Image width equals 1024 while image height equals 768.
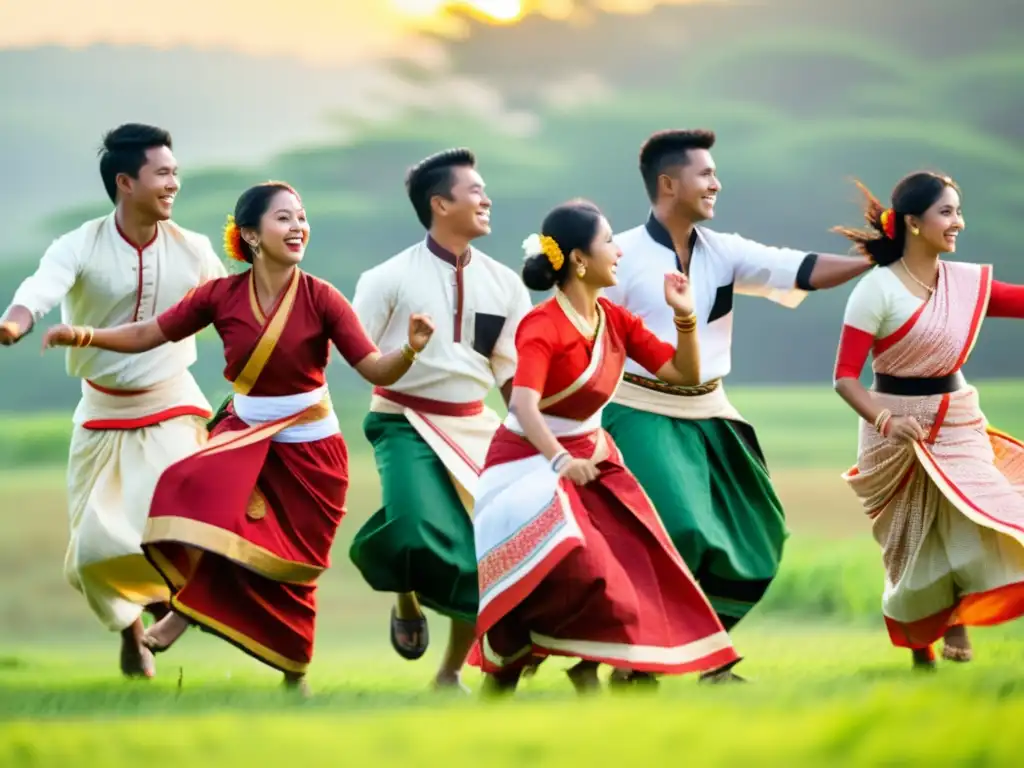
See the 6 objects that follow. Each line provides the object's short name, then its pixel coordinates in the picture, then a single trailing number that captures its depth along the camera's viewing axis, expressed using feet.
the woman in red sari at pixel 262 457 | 42.88
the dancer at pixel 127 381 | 48.75
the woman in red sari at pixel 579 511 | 38.99
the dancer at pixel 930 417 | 45.73
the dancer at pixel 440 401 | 45.83
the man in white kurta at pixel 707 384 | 46.26
